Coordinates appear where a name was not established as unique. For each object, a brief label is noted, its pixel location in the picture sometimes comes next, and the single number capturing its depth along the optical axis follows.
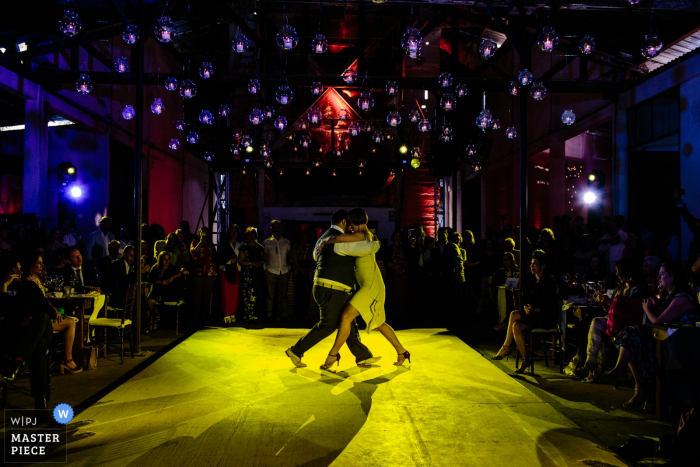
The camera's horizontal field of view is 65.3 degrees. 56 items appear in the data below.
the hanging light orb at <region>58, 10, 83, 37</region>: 5.65
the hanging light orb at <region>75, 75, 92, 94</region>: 6.99
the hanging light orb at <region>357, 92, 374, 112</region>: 7.54
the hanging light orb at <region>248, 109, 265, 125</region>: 8.15
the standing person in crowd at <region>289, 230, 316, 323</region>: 9.55
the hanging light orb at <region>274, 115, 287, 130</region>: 9.12
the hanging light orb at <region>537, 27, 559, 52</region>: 5.88
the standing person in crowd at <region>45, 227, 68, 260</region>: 8.54
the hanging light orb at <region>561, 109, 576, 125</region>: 8.38
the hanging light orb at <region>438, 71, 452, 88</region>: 7.50
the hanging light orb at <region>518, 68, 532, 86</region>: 6.37
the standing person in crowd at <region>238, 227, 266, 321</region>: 9.46
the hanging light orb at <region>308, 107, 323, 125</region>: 9.64
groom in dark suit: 5.55
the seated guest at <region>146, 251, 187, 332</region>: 8.38
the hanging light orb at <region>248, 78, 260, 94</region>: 7.88
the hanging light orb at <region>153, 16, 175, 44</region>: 5.73
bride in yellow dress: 5.52
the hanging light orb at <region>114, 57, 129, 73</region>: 7.00
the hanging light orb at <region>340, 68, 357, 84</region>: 8.14
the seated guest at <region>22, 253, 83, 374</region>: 5.57
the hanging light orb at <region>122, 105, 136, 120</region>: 8.76
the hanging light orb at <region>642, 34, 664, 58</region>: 6.00
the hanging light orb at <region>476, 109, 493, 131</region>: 7.82
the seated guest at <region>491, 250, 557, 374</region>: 5.98
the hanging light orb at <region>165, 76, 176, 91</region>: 7.51
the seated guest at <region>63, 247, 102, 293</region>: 6.73
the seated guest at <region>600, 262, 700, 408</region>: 4.43
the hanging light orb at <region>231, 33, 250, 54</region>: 6.26
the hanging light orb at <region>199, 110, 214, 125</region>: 8.21
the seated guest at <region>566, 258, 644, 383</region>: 5.18
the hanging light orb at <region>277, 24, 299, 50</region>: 5.94
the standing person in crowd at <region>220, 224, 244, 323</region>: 9.29
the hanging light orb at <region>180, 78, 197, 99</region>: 7.29
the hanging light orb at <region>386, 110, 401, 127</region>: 8.44
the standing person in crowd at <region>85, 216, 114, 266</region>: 9.23
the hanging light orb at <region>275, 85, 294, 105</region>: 7.30
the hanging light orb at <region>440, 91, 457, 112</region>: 7.34
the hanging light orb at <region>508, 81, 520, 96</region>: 7.55
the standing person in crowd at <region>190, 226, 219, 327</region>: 9.09
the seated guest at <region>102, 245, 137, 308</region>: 7.45
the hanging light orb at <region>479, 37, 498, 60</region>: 6.44
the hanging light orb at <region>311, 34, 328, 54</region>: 6.24
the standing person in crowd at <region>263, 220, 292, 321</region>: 9.47
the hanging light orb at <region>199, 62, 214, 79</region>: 6.85
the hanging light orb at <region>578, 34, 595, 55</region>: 6.21
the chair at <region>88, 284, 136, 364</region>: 6.27
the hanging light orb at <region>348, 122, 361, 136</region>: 10.65
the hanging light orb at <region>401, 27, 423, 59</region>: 6.36
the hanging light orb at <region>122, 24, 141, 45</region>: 5.86
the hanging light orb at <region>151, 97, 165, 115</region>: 7.83
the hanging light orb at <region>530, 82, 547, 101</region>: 6.82
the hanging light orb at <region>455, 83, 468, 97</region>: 8.20
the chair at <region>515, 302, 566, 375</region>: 5.93
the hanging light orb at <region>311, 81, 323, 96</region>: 8.41
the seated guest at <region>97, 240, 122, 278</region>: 7.99
